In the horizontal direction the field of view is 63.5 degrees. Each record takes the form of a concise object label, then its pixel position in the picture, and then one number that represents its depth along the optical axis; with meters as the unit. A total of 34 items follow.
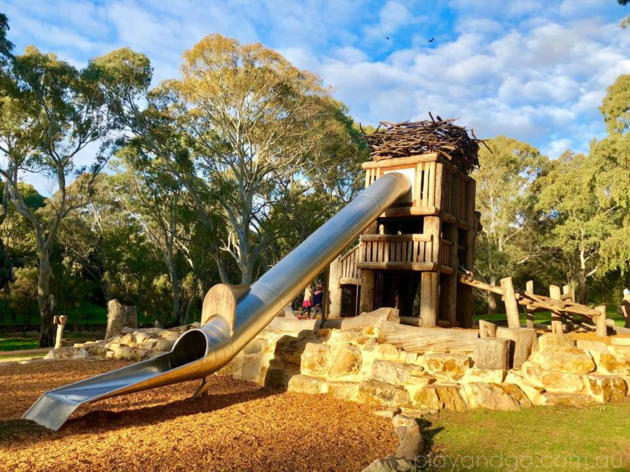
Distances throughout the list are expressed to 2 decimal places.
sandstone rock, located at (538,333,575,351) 8.27
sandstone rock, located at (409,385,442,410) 7.31
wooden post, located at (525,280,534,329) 10.69
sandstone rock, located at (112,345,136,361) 12.44
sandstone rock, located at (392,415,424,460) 5.39
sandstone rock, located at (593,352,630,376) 8.09
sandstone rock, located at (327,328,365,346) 8.99
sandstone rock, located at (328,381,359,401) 7.69
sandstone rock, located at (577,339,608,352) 8.25
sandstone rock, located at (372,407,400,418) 6.83
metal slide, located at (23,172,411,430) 6.01
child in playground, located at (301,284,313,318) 14.59
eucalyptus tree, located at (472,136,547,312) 36.16
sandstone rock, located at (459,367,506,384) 7.86
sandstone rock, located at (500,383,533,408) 7.47
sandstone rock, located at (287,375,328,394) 8.12
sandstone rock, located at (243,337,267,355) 9.71
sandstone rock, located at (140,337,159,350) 12.37
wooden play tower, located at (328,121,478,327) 10.98
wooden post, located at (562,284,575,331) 10.48
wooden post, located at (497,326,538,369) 8.16
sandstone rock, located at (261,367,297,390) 8.71
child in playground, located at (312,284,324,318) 14.13
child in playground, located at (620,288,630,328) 13.73
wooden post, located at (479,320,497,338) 8.36
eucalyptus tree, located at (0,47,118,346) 21.16
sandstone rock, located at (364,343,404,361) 8.46
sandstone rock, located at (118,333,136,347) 12.90
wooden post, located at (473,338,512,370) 7.89
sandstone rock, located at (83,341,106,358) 12.88
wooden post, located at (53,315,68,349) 15.57
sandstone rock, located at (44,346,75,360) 12.89
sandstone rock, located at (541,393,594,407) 7.40
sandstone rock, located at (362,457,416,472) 4.67
